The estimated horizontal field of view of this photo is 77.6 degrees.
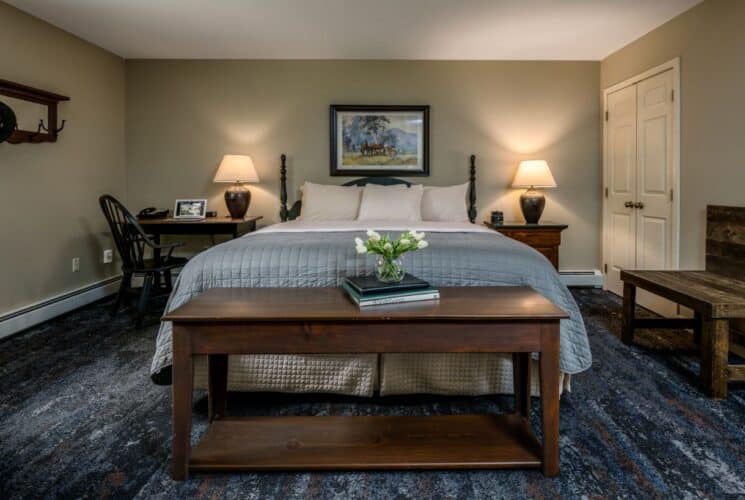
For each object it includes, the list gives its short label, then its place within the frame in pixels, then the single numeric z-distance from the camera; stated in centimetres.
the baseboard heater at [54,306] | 322
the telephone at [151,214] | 438
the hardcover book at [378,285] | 165
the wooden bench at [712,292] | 215
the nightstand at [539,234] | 418
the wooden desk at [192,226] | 405
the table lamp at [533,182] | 427
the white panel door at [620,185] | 403
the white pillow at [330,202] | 398
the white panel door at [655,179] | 351
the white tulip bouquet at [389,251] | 179
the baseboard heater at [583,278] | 468
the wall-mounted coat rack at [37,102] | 317
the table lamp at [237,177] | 427
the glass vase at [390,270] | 179
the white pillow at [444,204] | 401
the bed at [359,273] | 209
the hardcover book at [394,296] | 162
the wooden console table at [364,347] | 151
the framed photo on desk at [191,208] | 447
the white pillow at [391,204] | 379
